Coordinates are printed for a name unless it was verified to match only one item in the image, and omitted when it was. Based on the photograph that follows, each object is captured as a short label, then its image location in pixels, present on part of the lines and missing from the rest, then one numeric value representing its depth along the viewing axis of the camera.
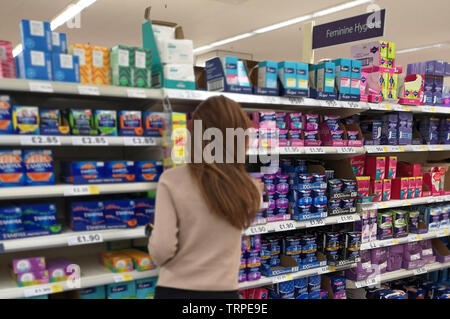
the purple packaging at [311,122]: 2.93
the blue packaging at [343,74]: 3.00
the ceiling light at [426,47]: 10.54
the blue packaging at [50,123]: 2.08
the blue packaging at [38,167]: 2.07
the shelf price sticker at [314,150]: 2.86
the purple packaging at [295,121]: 2.84
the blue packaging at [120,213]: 2.28
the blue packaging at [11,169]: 2.00
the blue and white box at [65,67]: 2.07
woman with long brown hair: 1.68
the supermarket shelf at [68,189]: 1.98
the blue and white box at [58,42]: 2.09
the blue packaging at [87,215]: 2.21
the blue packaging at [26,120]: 2.00
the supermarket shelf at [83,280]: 2.00
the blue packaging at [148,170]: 2.34
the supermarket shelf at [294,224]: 2.64
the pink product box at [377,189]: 3.38
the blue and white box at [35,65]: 2.00
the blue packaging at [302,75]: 2.78
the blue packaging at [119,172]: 2.26
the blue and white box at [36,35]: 2.02
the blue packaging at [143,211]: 2.37
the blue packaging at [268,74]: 2.69
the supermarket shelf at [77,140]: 1.96
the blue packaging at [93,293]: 2.23
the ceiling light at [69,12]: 7.45
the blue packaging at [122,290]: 2.30
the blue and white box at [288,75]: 2.73
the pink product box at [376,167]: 3.39
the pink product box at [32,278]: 2.04
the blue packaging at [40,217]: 2.10
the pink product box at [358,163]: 3.38
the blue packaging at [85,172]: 2.16
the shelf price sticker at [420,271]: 3.67
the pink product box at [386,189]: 3.44
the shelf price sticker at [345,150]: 3.01
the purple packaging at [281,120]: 2.79
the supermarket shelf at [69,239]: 1.99
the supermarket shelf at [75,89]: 1.94
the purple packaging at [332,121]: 3.04
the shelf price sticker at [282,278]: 2.76
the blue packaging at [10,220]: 2.02
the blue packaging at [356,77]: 3.06
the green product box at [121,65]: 2.20
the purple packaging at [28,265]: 2.04
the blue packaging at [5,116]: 1.97
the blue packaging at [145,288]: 2.36
